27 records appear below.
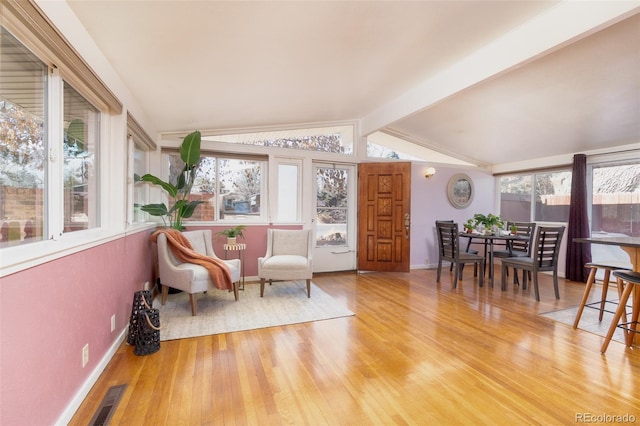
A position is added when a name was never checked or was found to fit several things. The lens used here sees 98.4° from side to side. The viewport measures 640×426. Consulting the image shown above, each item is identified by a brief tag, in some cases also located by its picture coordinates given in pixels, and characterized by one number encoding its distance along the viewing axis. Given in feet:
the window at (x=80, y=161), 5.75
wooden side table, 11.83
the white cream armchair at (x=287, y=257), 11.35
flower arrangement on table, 14.23
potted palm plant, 10.74
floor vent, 4.74
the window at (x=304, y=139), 14.65
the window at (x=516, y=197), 18.15
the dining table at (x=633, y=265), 7.20
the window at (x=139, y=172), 10.40
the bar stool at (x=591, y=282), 8.27
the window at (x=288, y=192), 15.10
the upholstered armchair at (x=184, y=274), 9.32
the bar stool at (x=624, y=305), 7.04
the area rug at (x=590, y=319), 8.39
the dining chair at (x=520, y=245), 14.20
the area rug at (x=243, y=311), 8.52
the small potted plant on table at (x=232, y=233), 12.00
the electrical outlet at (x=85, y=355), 5.37
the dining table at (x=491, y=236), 13.07
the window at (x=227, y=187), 13.79
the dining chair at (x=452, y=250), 13.28
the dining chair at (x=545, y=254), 11.47
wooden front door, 16.03
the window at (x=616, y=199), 13.53
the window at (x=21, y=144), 3.95
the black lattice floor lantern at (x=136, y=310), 7.09
